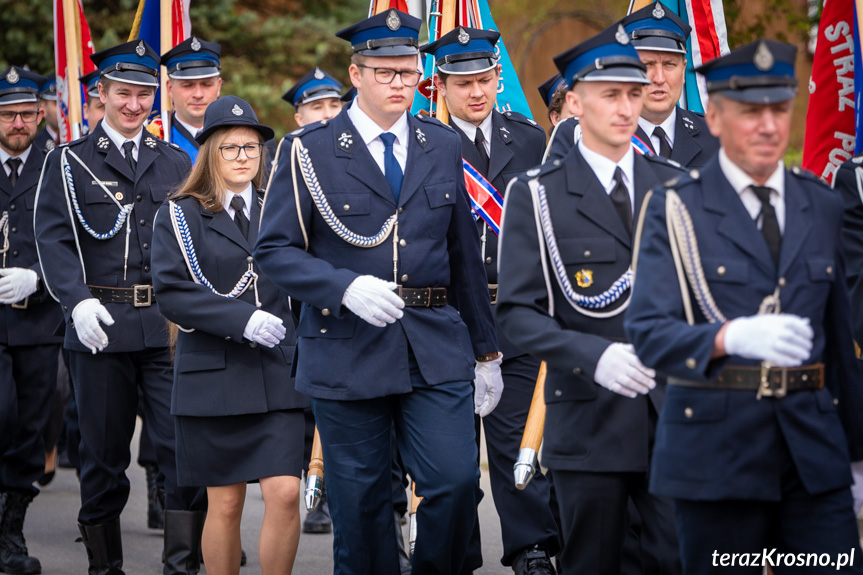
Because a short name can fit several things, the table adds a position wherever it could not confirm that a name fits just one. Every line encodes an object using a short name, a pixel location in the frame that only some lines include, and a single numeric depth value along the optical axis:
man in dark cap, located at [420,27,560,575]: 12.40
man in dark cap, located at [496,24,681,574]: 8.78
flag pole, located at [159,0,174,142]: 17.30
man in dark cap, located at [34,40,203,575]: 13.04
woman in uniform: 11.14
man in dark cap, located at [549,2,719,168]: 11.94
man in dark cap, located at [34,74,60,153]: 21.59
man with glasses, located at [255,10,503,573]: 10.07
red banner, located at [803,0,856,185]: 12.75
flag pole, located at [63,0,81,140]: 17.27
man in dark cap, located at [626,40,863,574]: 7.22
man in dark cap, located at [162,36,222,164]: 16.64
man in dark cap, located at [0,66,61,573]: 14.80
